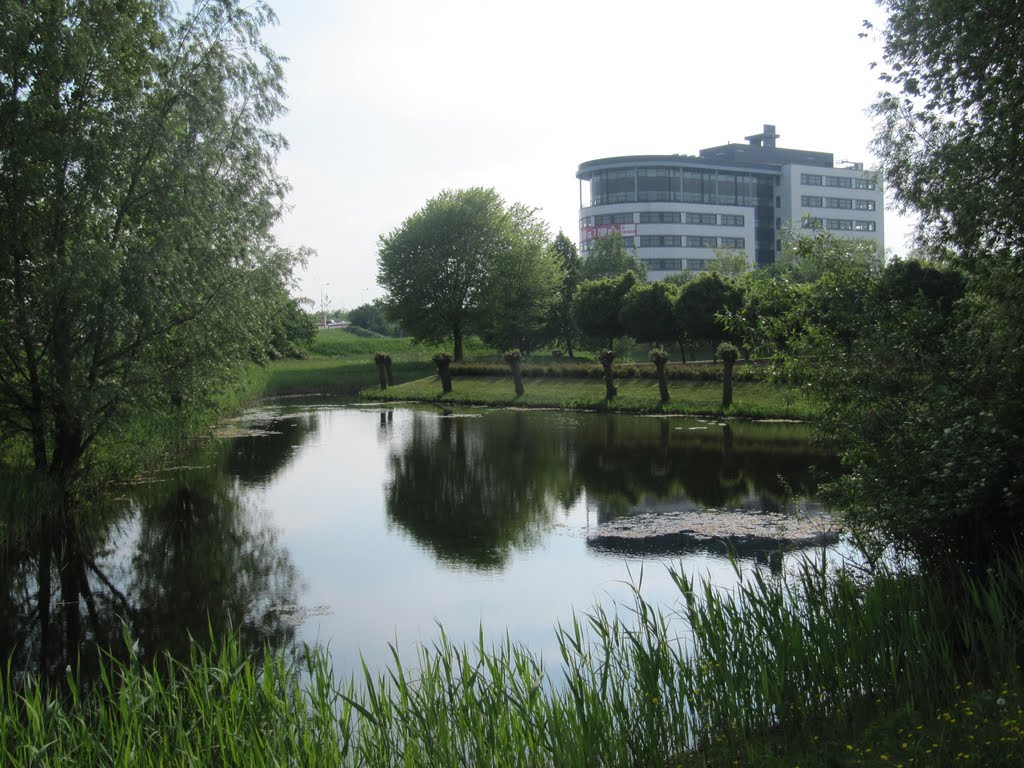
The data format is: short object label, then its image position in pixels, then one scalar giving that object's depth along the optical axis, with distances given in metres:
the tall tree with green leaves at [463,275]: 55.16
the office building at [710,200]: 92.50
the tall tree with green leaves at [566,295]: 58.91
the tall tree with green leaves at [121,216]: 14.52
